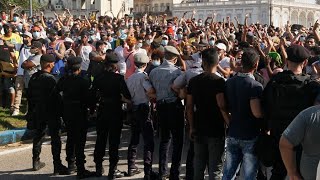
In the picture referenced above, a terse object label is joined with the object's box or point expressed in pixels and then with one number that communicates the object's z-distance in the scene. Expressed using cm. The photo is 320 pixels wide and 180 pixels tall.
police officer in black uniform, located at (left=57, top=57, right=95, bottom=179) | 787
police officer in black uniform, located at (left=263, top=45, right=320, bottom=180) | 527
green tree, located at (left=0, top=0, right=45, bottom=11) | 4134
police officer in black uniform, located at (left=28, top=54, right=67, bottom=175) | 812
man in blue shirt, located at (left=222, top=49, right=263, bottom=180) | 571
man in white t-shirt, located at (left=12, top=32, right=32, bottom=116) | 1200
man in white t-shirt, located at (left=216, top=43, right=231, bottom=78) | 918
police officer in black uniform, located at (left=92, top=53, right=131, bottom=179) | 765
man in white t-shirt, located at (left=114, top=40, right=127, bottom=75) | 1105
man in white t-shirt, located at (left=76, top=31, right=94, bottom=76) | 1237
